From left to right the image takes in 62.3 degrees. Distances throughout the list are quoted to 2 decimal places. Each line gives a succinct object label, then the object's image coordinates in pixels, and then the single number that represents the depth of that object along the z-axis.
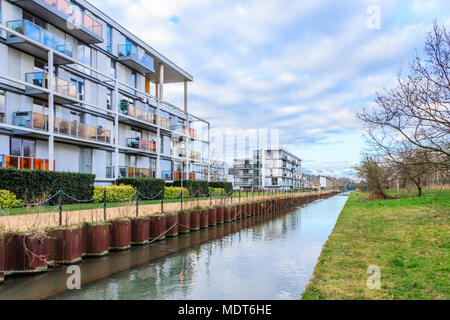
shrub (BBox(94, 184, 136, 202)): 23.66
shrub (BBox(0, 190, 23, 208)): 16.56
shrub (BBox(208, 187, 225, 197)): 39.97
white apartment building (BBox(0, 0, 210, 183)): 22.52
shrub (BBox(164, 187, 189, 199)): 31.05
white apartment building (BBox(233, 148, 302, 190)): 119.25
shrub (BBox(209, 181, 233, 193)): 43.65
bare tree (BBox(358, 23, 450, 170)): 12.84
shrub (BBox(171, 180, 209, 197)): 37.21
